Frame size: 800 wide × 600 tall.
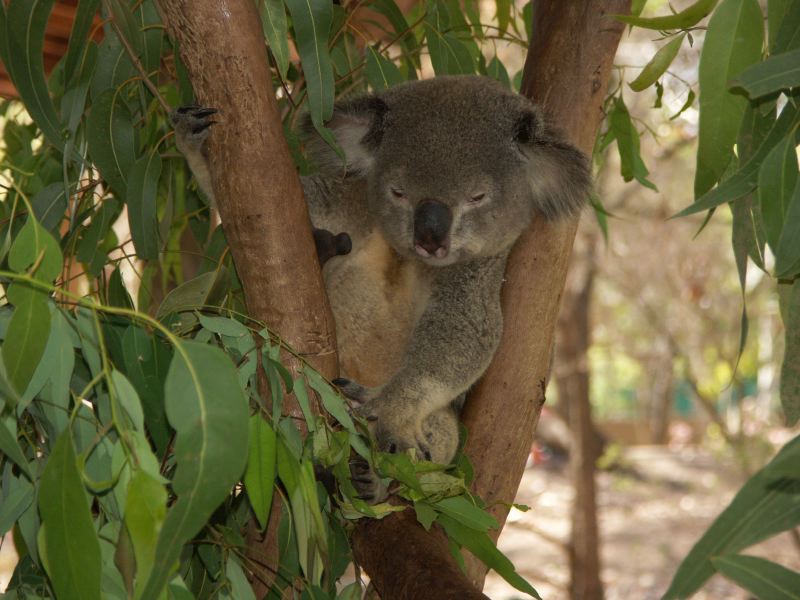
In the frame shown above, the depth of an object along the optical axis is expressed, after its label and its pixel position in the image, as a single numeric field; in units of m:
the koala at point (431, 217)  1.84
